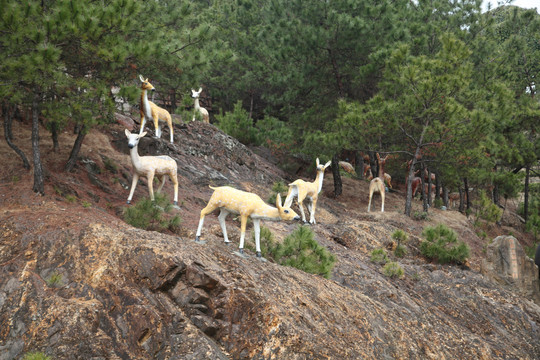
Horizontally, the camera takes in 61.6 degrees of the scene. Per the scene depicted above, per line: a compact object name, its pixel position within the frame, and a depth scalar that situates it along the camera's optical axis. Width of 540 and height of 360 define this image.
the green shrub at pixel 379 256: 12.11
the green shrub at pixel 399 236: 14.38
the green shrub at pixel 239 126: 22.44
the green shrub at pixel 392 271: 11.27
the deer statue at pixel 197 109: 20.35
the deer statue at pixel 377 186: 19.28
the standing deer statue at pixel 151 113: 13.35
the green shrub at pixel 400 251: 13.74
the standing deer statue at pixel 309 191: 13.78
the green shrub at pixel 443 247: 13.45
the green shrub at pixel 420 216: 19.27
